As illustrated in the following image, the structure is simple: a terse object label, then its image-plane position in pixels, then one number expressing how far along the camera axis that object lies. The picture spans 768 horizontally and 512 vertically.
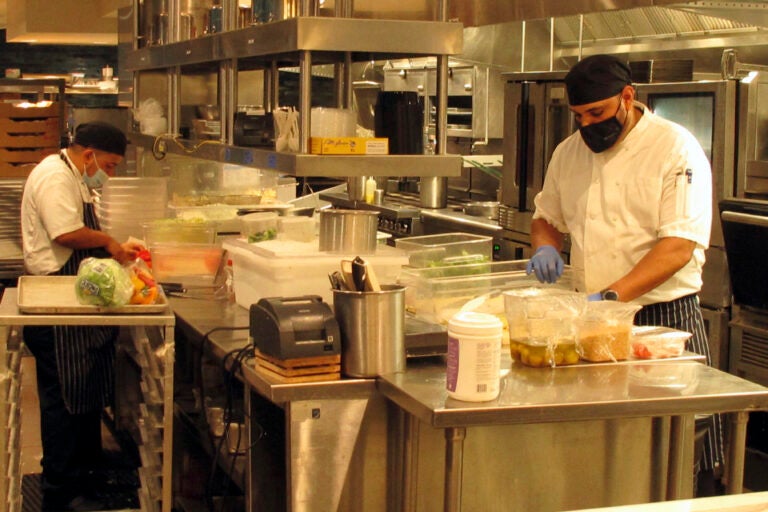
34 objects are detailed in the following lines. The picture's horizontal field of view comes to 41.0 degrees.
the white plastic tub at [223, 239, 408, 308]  3.45
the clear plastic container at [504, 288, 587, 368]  2.85
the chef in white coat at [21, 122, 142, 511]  4.50
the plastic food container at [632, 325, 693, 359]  3.04
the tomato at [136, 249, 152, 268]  4.62
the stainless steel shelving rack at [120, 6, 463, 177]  3.27
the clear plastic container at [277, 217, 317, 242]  3.96
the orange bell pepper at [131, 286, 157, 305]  3.43
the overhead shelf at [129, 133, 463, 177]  3.30
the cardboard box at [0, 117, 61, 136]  7.79
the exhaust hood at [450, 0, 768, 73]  4.91
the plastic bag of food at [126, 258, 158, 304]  3.43
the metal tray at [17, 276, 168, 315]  3.32
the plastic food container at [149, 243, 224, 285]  4.40
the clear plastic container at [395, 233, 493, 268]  3.63
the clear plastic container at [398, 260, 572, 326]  3.30
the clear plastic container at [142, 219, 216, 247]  4.56
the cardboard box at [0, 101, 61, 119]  7.75
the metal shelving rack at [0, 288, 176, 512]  3.27
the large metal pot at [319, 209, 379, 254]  3.54
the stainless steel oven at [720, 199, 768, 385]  4.59
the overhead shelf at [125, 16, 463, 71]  3.26
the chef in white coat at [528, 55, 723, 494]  3.42
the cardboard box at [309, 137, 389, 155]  3.34
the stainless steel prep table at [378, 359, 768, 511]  2.52
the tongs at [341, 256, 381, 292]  2.85
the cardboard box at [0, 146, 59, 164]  7.81
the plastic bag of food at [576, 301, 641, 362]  2.92
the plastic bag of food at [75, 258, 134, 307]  3.31
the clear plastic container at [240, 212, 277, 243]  3.99
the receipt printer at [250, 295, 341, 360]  2.77
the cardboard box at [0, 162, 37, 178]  7.79
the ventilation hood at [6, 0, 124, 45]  8.96
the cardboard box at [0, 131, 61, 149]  7.82
